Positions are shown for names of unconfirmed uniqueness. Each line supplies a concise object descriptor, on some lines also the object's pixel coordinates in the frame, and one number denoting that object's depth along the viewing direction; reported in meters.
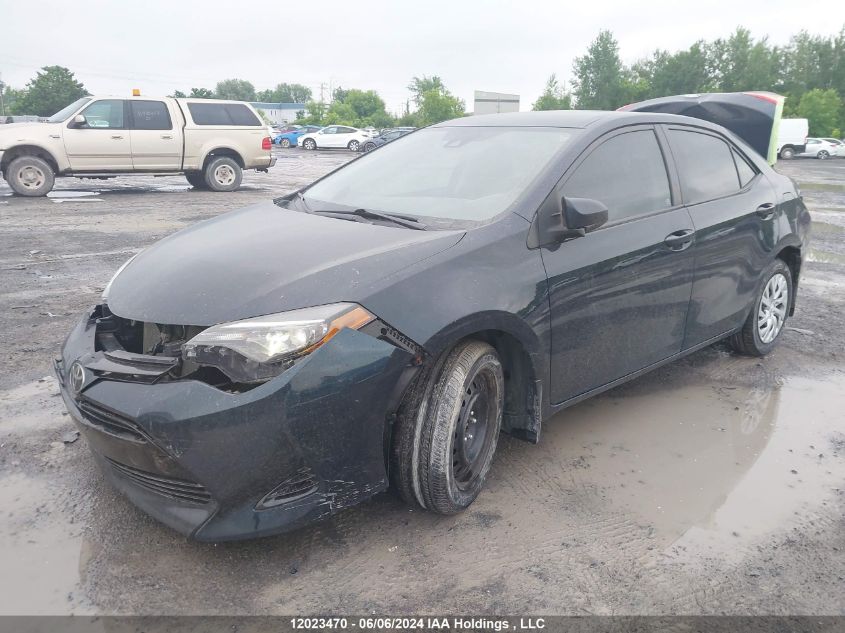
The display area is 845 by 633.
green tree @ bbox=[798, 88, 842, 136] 57.88
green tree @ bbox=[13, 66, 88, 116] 66.38
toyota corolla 2.19
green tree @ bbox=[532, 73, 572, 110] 77.94
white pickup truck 12.28
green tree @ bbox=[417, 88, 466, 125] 67.12
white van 37.03
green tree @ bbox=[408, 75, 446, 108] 94.38
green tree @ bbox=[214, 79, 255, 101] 131.14
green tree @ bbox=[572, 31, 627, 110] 77.00
